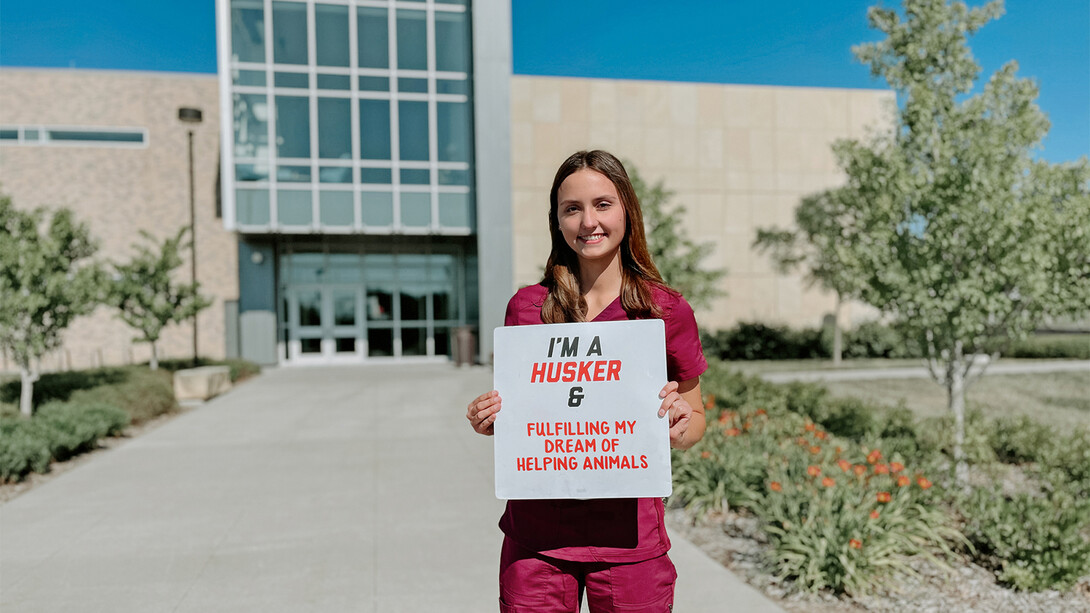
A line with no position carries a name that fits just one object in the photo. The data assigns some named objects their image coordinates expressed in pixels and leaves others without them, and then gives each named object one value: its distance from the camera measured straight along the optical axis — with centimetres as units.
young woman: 189
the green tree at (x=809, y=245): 2148
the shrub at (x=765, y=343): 2352
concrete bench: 1434
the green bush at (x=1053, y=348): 2323
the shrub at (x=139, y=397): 1119
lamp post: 1756
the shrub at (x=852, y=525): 411
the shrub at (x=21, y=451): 716
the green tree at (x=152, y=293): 1561
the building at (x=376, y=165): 2058
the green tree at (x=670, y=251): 1485
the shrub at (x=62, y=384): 1141
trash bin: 2139
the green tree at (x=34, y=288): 962
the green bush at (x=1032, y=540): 403
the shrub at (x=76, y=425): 830
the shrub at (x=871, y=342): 2355
